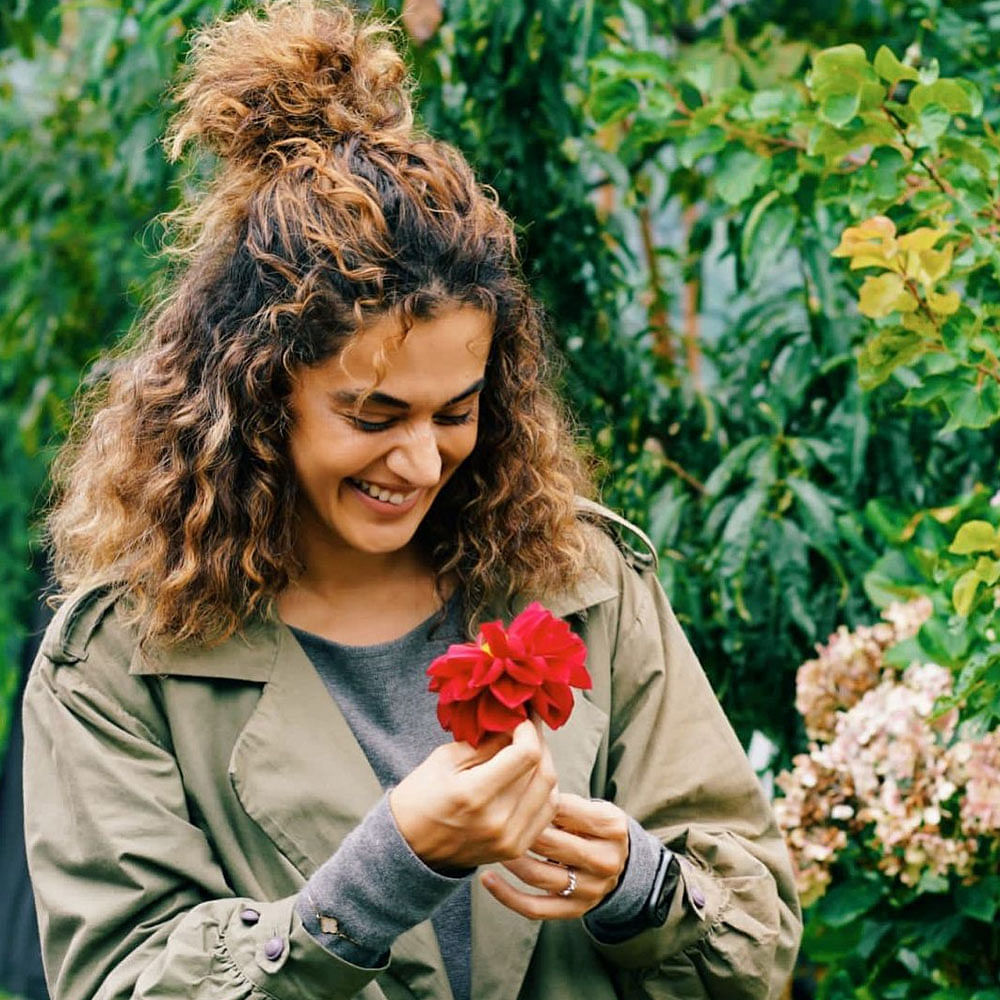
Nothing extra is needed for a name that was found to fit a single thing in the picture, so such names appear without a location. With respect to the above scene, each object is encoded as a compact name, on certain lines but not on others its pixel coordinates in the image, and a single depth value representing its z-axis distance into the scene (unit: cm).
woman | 177
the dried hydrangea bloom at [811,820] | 255
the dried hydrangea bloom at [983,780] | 236
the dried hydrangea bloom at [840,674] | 263
